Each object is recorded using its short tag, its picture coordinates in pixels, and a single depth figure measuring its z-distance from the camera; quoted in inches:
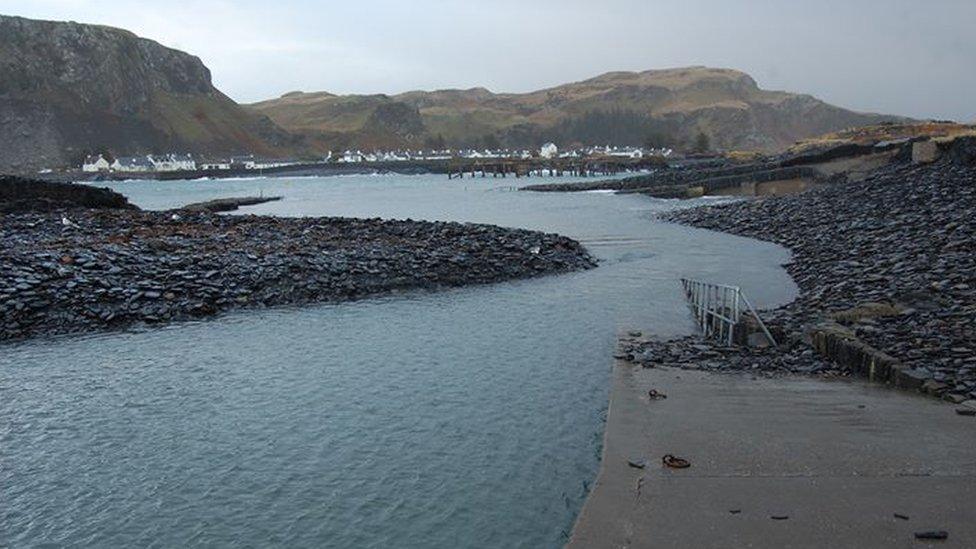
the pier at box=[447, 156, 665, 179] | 7081.7
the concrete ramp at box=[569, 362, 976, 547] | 301.4
